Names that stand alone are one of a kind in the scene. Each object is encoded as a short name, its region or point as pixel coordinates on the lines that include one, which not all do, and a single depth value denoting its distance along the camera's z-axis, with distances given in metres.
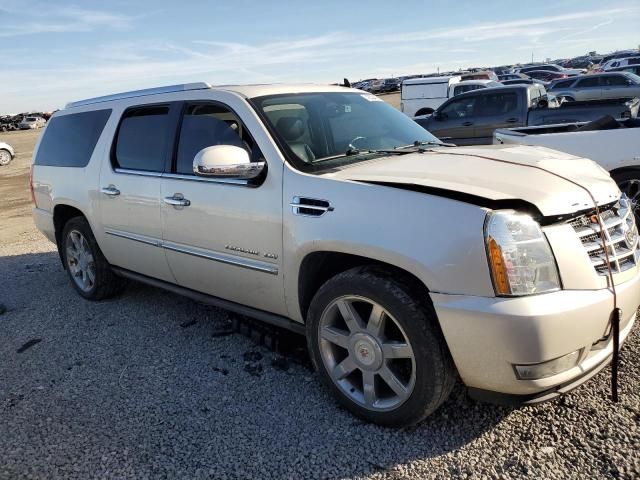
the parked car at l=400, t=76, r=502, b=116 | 20.44
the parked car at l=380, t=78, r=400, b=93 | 58.28
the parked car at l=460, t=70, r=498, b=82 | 31.20
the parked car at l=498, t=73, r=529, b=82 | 34.24
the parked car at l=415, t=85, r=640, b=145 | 12.23
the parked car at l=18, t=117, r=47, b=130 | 50.38
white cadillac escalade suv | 2.35
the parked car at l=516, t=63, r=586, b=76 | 38.63
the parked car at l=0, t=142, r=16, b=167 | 22.05
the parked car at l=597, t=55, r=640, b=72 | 30.32
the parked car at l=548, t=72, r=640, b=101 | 18.92
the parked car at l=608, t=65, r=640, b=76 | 25.02
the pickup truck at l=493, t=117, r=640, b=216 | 5.42
